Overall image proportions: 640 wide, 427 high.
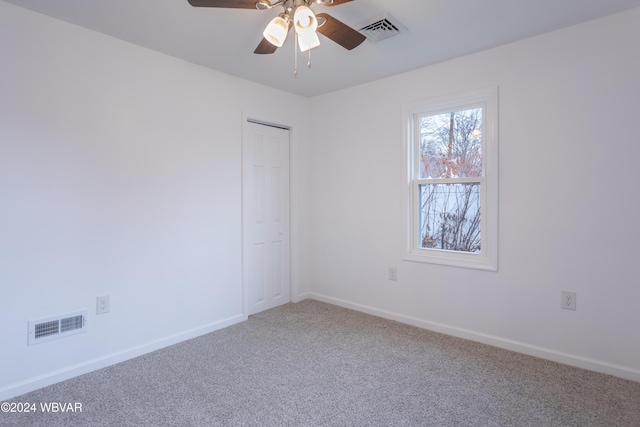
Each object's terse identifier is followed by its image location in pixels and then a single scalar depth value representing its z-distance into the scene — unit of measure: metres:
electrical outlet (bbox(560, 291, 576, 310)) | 2.46
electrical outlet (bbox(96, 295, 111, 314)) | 2.46
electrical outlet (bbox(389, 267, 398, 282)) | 3.40
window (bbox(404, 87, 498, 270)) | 2.82
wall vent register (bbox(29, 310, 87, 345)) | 2.19
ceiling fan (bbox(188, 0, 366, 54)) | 1.74
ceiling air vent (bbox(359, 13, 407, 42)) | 2.24
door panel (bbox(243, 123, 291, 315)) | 3.53
